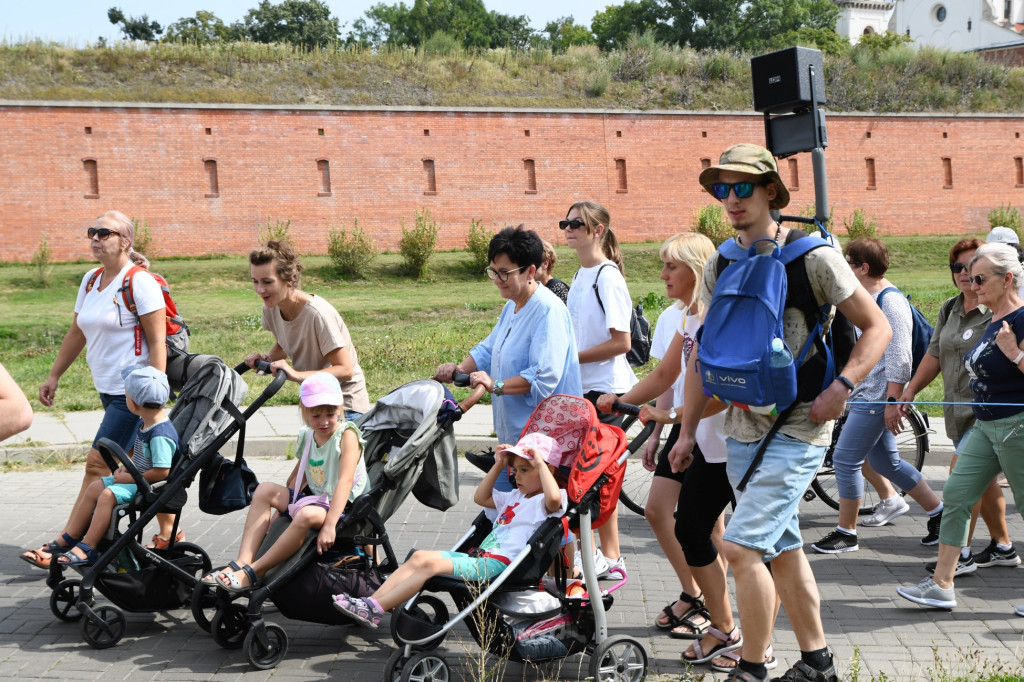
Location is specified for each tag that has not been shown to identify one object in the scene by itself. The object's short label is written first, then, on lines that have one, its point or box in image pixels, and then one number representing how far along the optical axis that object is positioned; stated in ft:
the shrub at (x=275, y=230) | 115.34
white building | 275.39
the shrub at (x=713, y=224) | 118.01
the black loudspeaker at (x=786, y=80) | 26.18
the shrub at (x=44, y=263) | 94.75
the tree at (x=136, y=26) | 270.67
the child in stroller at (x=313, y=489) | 15.85
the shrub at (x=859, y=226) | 131.85
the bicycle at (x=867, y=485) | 25.12
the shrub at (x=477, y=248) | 108.58
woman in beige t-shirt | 18.30
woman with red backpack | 19.57
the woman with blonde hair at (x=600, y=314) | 19.84
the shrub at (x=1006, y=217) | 132.67
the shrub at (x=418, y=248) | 105.39
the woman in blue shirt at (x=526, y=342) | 16.80
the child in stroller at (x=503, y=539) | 14.10
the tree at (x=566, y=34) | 287.48
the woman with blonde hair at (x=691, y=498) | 15.14
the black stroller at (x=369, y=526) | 15.65
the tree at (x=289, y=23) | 255.09
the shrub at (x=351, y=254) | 103.19
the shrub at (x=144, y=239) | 109.60
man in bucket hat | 13.09
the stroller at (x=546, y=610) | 13.91
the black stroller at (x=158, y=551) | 16.46
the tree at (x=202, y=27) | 225.97
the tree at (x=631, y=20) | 259.80
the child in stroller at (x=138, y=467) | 17.01
